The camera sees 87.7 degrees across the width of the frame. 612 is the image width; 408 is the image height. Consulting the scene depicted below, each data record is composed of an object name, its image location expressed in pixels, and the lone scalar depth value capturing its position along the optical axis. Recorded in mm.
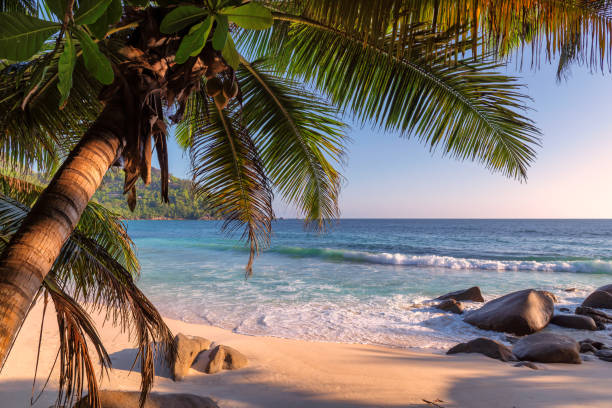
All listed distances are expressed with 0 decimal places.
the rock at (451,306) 8062
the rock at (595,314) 7432
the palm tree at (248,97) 918
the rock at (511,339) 6366
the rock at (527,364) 4798
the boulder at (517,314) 6734
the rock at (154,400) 2814
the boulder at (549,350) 5094
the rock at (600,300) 8555
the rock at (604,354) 5313
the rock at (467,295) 9391
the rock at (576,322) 6891
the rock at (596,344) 5868
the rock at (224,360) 4332
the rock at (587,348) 5669
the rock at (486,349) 5258
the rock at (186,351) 4145
